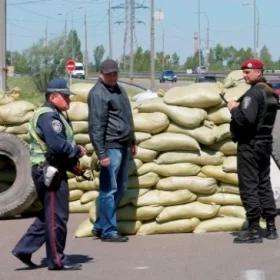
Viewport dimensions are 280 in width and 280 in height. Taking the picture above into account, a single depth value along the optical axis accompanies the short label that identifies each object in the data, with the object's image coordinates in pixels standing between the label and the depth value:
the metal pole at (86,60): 68.69
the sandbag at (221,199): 9.24
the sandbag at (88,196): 10.20
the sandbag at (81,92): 10.25
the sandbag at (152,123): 9.36
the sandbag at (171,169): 9.23
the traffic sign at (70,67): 40.60
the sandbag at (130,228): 9.13
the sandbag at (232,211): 9.24
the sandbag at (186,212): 9.07
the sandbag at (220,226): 9.12
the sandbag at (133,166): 9.21
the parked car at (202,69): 76.75
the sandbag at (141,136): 9.38
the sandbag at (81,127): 10.19
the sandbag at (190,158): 9.30
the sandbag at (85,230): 9.09
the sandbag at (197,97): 9.36
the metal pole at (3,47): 18.14
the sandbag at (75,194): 10.31
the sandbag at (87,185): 10.12
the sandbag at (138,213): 9.09
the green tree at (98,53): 107.56
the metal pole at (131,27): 50.72
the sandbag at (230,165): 9.23
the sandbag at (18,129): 10.52
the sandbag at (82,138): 10.19
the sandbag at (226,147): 9.34
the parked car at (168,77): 80.62
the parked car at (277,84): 43.43
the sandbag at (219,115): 9.38
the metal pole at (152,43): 34.91
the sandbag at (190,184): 9.16
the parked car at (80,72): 84.99
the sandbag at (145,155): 9.30
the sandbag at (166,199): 9.10
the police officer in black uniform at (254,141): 8.41
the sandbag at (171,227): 9.09
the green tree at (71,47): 58.38
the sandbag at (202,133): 9.27
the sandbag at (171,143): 9.27
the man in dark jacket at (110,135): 8.66
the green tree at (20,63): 53.90
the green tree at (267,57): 124.72
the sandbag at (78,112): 10.20
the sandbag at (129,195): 9.15
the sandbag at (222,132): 9.30
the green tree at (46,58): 51.19
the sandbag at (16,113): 10.47
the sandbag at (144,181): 9.20
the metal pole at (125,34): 58.05
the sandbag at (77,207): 10.36
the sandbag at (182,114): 9.31
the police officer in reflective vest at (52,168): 7.19
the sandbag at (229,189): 9.31
